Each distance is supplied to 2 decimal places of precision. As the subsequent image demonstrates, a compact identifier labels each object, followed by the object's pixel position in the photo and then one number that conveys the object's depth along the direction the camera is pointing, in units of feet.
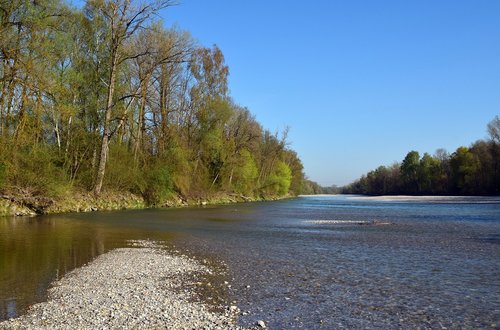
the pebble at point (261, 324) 23.34
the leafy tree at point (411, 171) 476.95
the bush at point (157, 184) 148.66
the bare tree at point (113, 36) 124.57
